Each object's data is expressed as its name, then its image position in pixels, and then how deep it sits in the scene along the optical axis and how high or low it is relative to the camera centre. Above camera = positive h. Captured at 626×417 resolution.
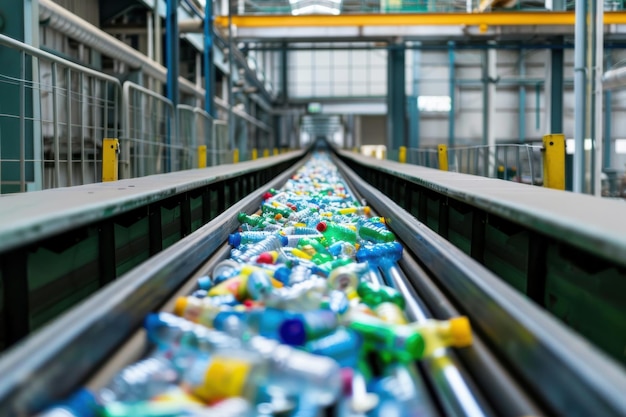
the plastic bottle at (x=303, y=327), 1.80 -0.44
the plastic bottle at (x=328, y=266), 2.96 -0.45
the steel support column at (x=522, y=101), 28.09 +2.84
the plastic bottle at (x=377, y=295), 2.43 -0.48
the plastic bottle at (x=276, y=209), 5.49 -0.35
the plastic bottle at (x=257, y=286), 2.31 -0.42
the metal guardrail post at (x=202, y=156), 10.08 +0.19
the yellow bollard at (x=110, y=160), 5.52 +0.07
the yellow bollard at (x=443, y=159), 9.52 +0.12
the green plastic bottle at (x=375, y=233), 4.17 -0.43
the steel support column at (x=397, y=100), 20.61 +2.16
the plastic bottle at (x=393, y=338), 1.78 -0.47
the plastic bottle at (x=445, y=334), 1.84 -0.48
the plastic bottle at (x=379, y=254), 3.52 -0.46
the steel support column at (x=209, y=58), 14.10 +2.45
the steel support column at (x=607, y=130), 24.83 +1.46
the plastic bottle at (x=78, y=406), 1.35 -0.50
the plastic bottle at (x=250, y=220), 4.78 -0.38
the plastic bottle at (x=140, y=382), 1.55 -0.52
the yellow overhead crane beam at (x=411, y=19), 16.97 +3.91
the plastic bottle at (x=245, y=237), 3.92 -0.42
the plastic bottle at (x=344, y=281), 2.51 -0.44
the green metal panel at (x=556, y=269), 2.14 -0.41
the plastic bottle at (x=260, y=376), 1.52 -0.49
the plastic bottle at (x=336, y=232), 4.21 -0.42
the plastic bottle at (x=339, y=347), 1.74 -0.48
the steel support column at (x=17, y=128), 4.71 +0.33
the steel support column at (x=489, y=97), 24.42 +2.61
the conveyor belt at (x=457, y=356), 1.31 -0.44
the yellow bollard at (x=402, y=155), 12.65 +0.24
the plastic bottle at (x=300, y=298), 2.04 -0.42
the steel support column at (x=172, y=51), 11.22 +2.03
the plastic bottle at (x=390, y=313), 2.10 -0.48
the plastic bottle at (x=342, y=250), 3.60 -0.45
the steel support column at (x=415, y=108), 28.32 +2.58
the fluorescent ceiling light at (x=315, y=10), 17.66 +4.29
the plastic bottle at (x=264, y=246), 3.40 -0.44
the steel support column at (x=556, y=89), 19.19 +2.29
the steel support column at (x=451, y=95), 24.82 +2.69
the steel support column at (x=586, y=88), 9.68 +1.20
